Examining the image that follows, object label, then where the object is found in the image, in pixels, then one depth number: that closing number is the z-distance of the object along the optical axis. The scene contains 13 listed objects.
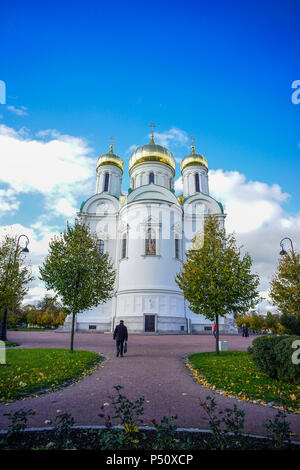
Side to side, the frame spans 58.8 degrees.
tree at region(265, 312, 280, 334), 47.42
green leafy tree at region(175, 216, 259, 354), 12.33
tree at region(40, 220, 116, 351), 13.13
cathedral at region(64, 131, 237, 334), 26.67
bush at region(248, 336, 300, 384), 6.75
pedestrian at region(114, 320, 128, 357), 11.62
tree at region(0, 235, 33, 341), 14.57
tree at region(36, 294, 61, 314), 68.25
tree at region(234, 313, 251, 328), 54.69
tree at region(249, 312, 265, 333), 53.06
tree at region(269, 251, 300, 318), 16.64
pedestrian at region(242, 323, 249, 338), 25.95
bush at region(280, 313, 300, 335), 8.76
